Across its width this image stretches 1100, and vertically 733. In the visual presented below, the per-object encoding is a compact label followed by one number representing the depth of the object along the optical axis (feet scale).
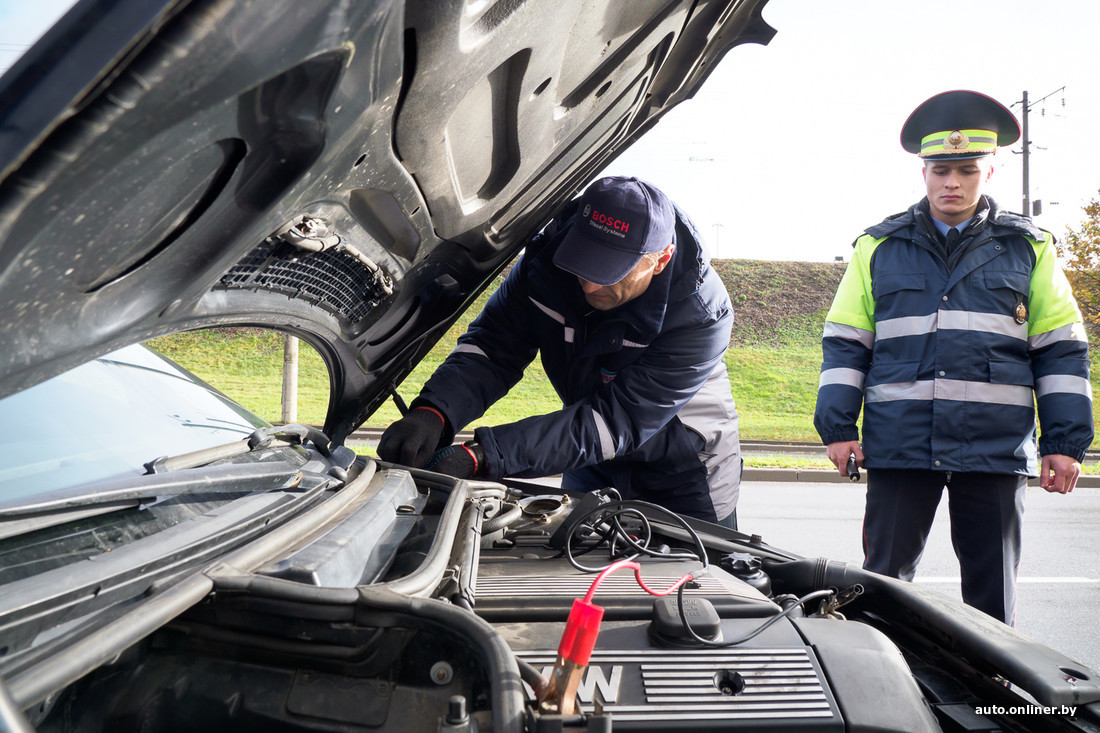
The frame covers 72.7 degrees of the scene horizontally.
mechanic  7.45
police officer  8.14
